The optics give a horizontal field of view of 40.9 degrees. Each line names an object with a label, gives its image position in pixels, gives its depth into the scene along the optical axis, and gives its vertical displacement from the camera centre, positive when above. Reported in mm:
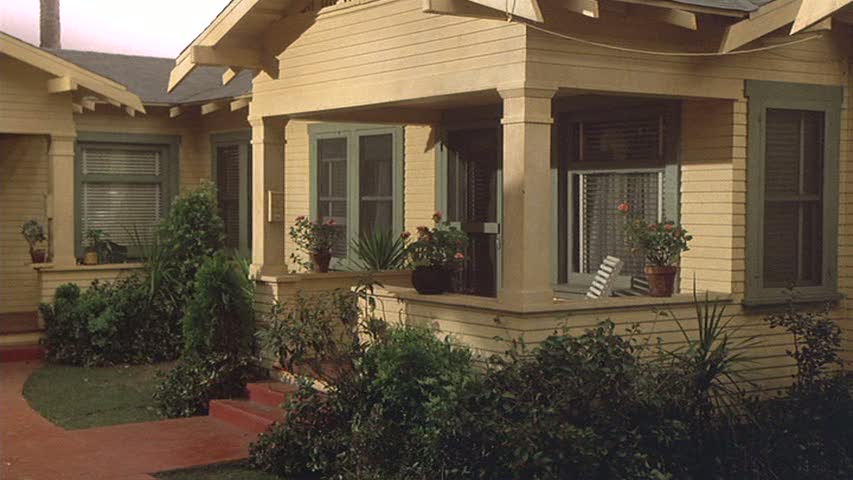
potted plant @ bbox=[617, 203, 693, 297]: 9531 -242
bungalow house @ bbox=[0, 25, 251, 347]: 15297 +852
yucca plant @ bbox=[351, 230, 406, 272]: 12398 -380
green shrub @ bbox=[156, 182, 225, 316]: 14492 -274
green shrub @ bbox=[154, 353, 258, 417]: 11047 -1614
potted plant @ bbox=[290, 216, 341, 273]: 12648 -246
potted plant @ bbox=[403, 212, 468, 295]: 9945 -348
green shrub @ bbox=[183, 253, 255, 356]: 11211 -945
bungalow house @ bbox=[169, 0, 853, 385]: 8586 +835
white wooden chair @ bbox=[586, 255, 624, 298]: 10211 -536
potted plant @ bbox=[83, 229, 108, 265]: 16734 -365
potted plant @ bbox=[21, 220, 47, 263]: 15805 -267
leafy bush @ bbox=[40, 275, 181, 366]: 14227 -1409
